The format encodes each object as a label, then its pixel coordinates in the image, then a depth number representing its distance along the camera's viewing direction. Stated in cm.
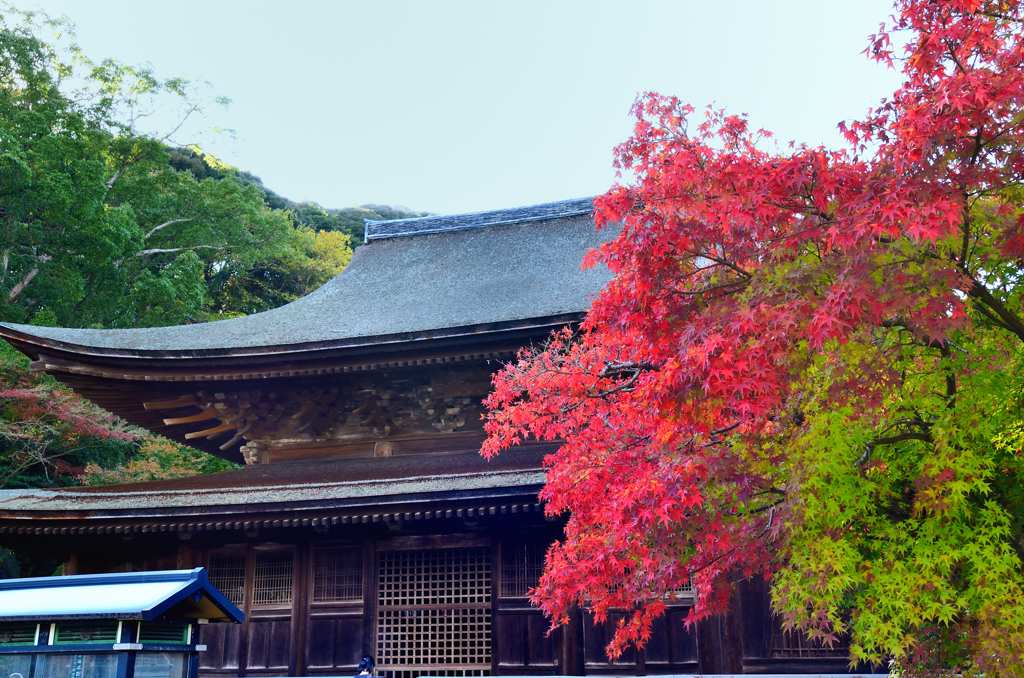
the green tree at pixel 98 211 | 2030
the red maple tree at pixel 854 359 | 409
